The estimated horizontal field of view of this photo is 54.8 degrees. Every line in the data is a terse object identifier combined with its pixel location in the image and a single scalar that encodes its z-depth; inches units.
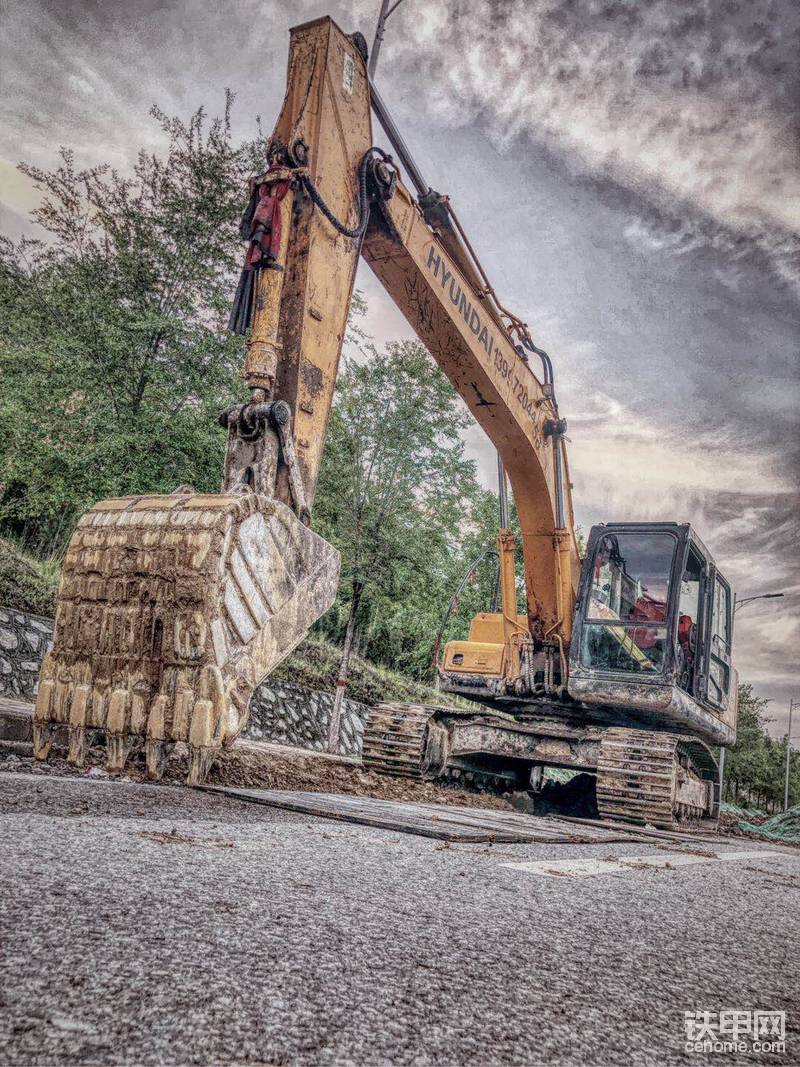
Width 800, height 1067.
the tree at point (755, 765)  1625.4
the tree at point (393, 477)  560.4
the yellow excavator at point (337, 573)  133.8
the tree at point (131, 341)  414.9
